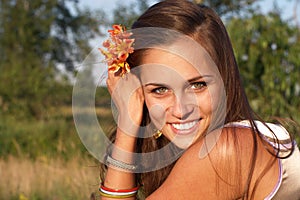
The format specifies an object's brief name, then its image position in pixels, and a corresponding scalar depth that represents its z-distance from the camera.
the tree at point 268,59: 6.11
